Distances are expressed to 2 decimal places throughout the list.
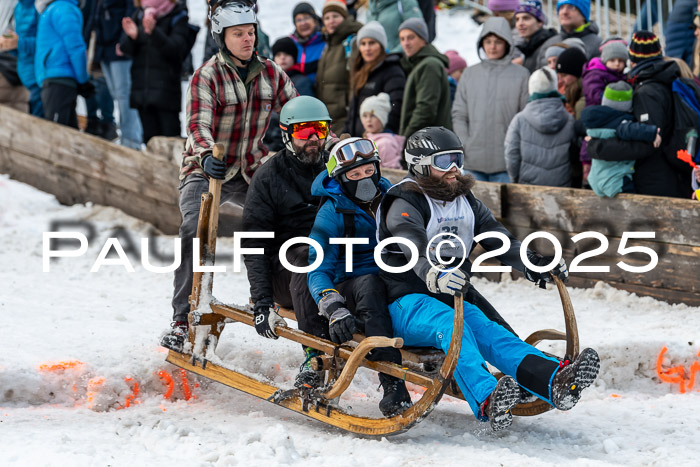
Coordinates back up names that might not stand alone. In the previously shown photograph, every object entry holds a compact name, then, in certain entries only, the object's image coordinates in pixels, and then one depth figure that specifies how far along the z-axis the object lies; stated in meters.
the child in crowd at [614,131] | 12.98
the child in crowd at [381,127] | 15.75
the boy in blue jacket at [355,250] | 9.35
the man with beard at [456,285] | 8.62
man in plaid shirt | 11.12
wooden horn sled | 8.76
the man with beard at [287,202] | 10.41
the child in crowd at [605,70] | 13.84
